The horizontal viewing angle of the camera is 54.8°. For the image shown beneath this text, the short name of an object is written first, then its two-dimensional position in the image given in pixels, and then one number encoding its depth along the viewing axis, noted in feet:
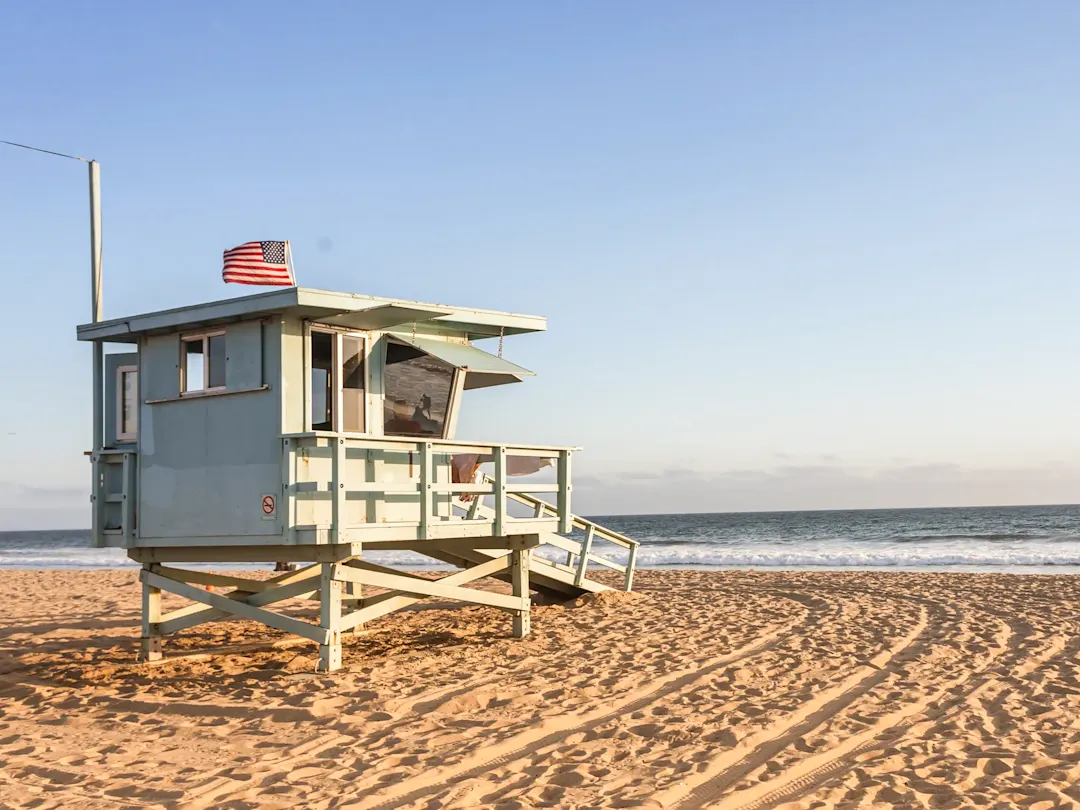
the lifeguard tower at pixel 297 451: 32.71
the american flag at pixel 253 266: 35.99
